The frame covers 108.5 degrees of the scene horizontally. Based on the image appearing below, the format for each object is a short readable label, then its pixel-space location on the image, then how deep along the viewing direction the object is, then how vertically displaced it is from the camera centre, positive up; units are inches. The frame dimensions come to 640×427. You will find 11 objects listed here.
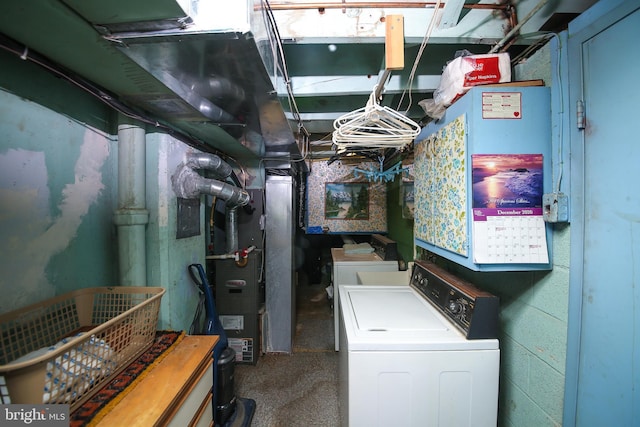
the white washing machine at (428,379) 39.6 -29.5
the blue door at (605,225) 26.9 -2.1
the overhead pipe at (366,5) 40.6 +36.0
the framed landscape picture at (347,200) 139.5 +4.6
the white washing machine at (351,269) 101.0 -26.8
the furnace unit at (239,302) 91.0 -37.8
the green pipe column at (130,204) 49.5 +0.7
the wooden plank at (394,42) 34.8 +25.1
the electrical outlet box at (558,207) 34.2 +0.2
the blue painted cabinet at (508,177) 36.8 +5.1
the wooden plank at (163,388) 27.9 -25.9
